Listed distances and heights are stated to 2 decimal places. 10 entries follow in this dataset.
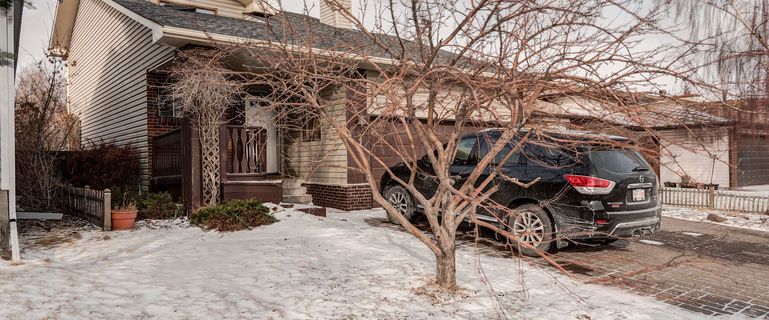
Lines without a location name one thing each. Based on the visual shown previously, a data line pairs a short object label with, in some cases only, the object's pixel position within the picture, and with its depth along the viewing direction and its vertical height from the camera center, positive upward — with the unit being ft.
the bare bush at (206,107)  28.73 +3.52
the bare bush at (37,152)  31.35 +1.11
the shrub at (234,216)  26.00 -2.71
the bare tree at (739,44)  36.20 +9.35
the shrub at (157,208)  30.01 -2.47
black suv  20.47 -1.47
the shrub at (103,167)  35.63 +0.04
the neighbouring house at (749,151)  46.54 +0.76
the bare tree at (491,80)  12.25 +2.10
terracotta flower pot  26.71 -2.76
